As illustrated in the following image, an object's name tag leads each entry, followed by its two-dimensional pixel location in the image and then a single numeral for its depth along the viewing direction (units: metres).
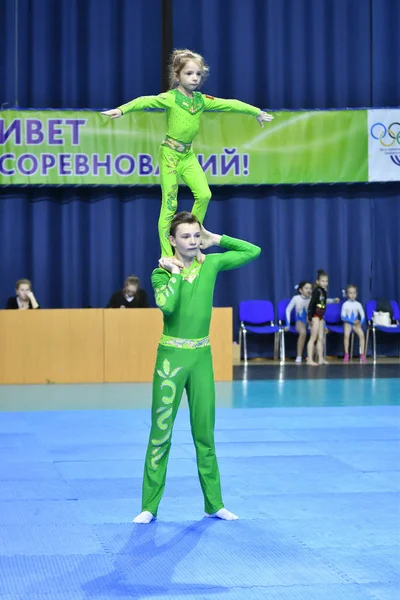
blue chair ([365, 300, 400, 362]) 16.31
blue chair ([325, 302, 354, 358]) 16.58
